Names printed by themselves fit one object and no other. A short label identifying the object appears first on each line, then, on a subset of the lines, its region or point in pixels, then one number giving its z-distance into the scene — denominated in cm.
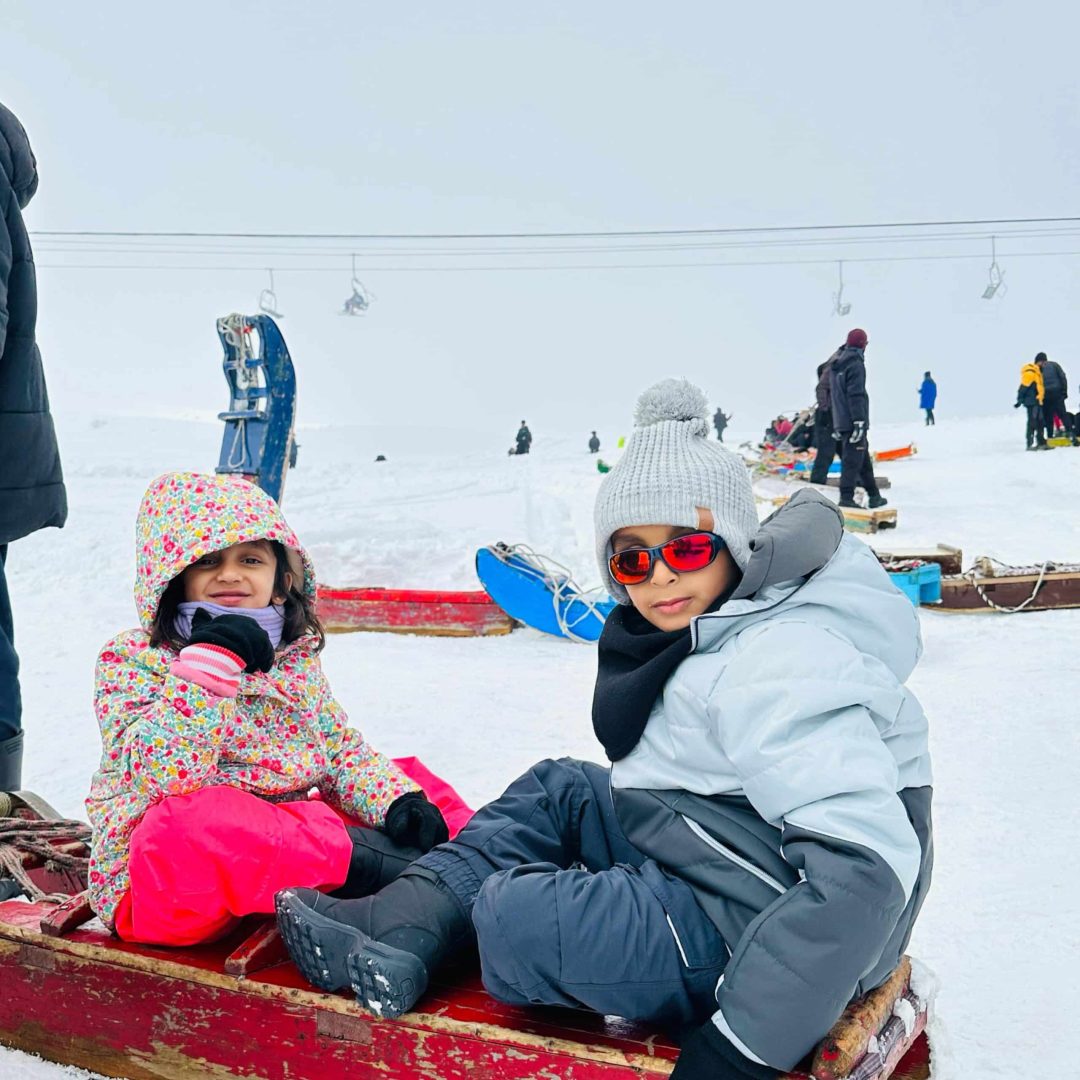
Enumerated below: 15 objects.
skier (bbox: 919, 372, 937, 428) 2234
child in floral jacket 176
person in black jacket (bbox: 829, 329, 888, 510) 854
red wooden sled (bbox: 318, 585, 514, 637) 535
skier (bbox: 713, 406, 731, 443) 2928
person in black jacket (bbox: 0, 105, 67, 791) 262
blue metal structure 571
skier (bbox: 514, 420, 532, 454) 2564
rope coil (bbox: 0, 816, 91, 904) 228
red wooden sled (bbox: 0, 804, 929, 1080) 147
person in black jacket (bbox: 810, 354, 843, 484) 1037
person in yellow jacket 1313
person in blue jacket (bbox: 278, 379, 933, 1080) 129
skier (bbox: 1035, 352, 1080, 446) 1330
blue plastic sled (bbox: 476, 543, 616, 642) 510
